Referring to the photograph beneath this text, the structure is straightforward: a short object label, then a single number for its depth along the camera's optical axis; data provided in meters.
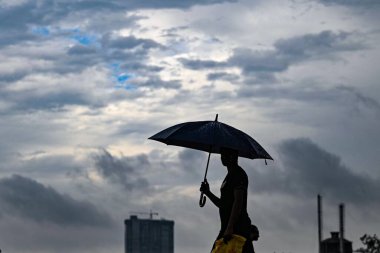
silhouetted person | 12.90
